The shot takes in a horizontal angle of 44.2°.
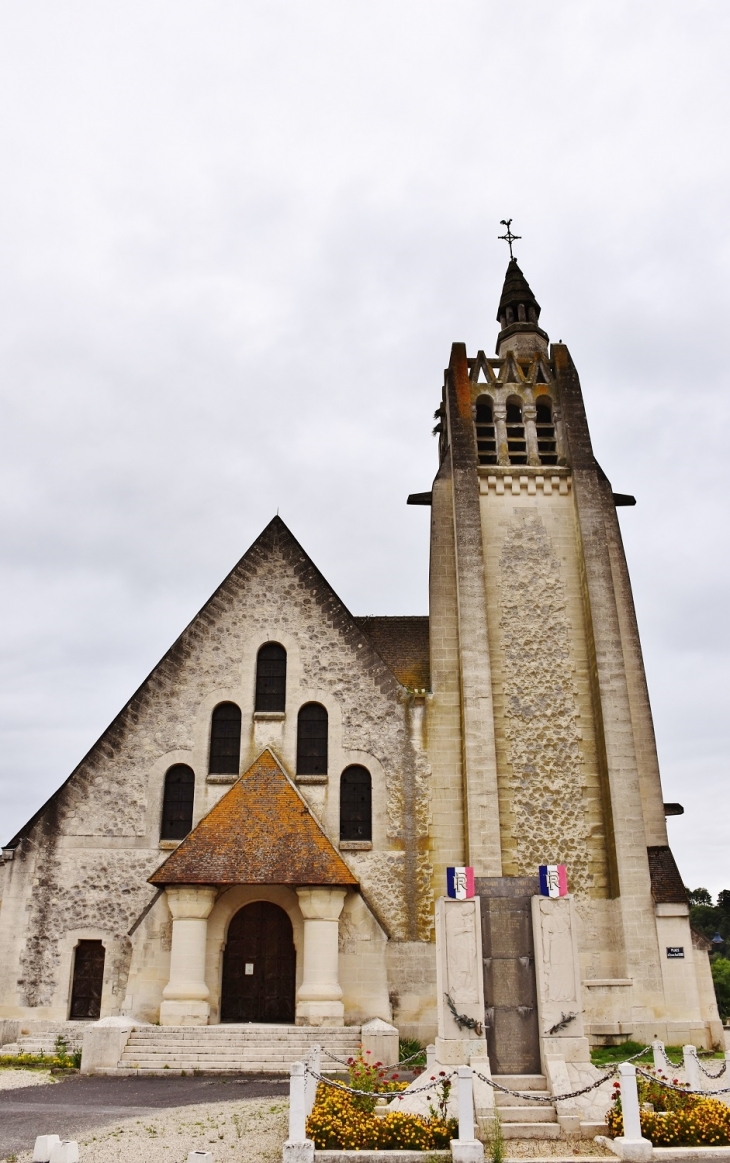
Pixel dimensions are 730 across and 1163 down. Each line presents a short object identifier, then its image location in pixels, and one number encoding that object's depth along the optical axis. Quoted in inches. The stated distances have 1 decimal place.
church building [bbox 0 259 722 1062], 728.3
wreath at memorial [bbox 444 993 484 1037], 454.8
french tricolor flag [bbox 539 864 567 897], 480.7
